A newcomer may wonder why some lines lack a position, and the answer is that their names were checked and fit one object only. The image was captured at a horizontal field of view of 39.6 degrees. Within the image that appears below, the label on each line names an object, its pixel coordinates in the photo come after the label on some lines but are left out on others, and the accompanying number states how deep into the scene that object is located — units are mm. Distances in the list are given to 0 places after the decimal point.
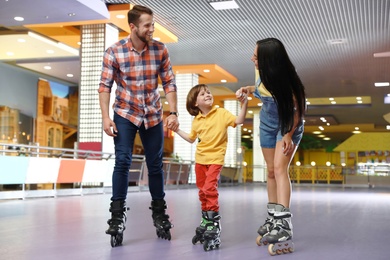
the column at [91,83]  11398
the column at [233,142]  22469
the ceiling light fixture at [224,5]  10164
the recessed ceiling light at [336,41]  13164
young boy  3031
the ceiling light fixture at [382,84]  18788
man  3098
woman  2896
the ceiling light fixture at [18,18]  10484
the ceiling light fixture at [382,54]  14320
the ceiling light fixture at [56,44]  12953
